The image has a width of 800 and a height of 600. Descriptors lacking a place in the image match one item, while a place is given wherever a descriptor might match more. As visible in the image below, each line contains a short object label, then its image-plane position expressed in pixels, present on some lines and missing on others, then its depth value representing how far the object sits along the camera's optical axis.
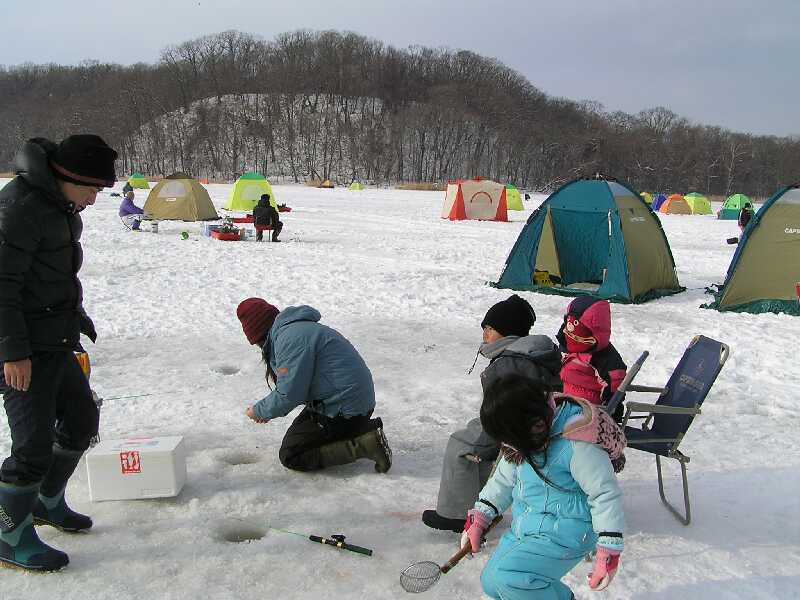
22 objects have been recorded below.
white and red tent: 24.14
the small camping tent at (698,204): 33.47
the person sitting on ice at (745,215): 19.53
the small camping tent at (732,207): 29.83
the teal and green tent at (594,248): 10.03
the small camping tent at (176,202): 20.12
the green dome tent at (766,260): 9.28
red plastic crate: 15.69
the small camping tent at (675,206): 32.03
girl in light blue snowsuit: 2.26
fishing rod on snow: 3.09
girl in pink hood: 3.89
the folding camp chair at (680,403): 3.52
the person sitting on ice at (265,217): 15.49
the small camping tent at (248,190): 24.02
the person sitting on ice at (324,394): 3.89
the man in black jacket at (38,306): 2.64
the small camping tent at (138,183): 37.62
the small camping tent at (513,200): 31.84
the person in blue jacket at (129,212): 17.30
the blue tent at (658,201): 34.58
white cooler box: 3.47
